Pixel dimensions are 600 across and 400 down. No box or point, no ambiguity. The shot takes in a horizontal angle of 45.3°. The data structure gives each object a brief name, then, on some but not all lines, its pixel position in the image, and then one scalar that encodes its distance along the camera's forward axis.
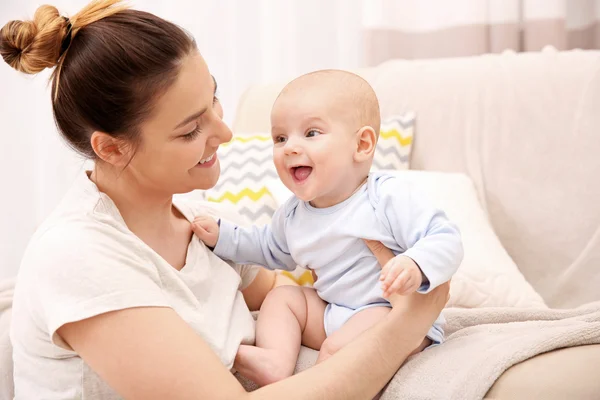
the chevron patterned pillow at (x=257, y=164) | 2.02
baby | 1.29
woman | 1.06
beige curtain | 2.58
